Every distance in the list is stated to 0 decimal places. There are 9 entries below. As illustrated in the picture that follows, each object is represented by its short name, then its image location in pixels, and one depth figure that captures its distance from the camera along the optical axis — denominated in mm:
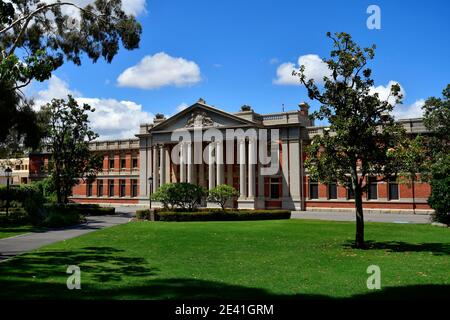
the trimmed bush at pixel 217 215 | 30766
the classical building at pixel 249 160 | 41281
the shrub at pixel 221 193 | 35219
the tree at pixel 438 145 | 26938
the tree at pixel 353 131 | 16297
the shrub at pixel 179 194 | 34625
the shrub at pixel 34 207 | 27062
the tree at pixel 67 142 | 40562
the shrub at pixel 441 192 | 26000
